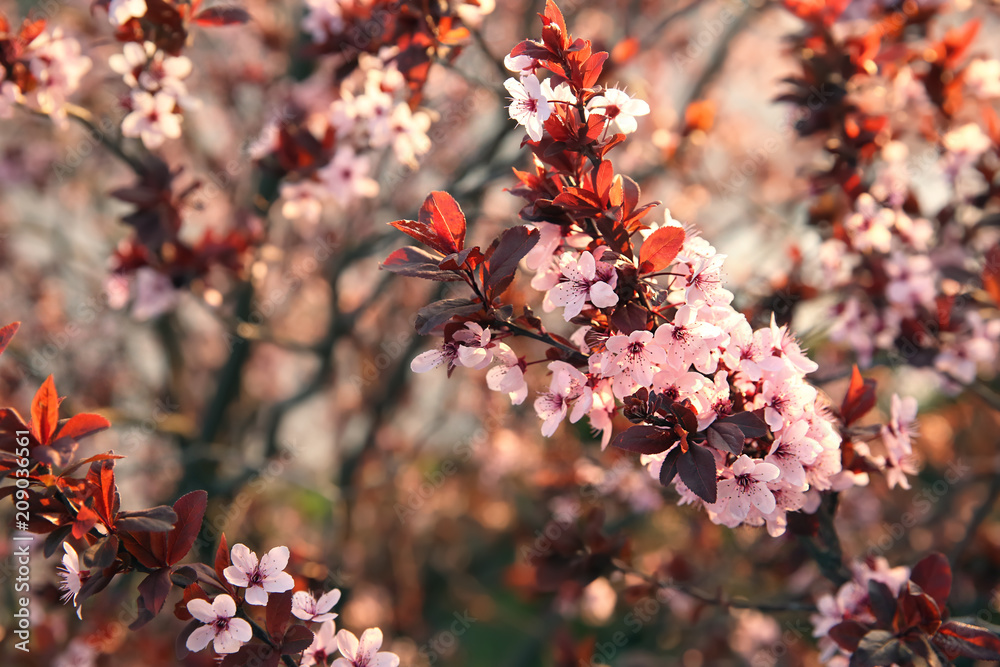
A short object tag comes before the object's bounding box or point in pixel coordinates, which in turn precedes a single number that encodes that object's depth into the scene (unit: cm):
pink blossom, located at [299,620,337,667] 89
